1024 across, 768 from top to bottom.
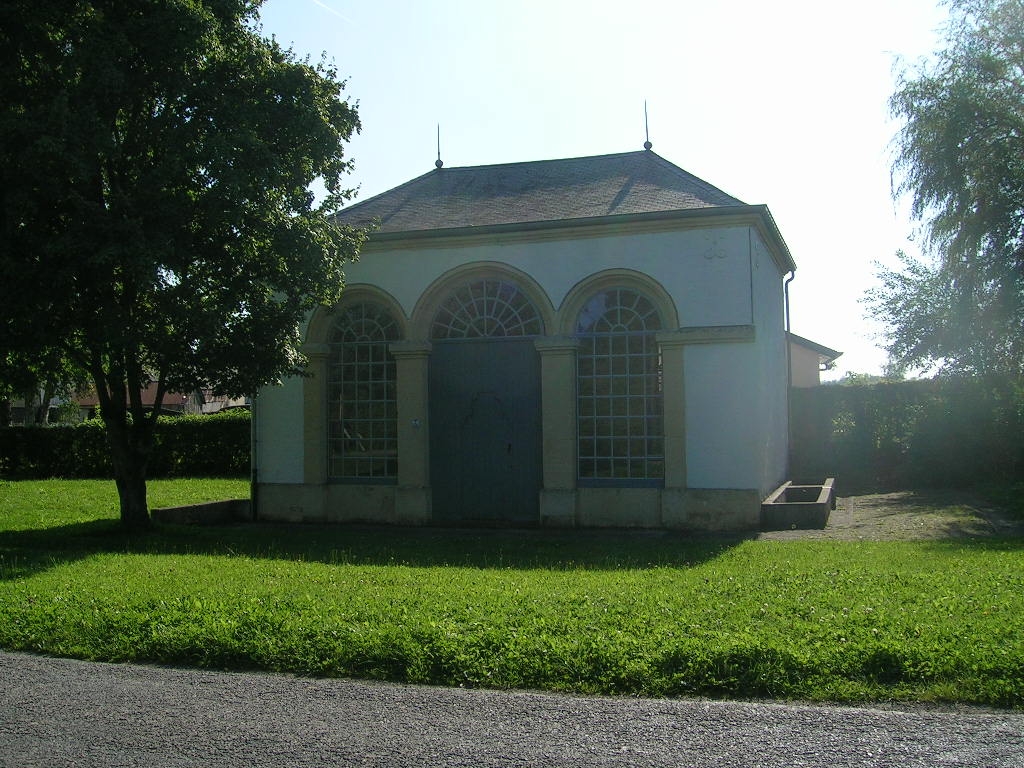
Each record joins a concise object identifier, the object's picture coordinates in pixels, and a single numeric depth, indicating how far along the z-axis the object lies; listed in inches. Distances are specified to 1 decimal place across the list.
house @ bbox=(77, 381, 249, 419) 2092.8
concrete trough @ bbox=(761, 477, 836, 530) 520.1
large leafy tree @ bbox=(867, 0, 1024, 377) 693.3
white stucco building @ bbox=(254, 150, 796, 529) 529.0
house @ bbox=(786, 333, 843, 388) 1561.3
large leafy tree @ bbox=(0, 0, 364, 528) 419.5
